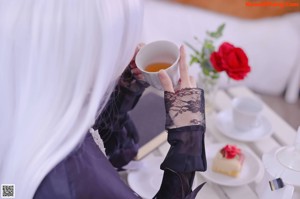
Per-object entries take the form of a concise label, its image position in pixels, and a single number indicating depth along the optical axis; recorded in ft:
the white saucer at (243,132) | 3.34
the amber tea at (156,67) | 2.45
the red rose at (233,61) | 3.11
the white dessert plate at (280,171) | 2.37
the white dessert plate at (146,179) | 2.64
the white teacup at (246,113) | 3.31
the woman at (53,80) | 1.72
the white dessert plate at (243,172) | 2.75
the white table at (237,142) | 2.72
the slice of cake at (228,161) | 2.80
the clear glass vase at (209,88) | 3.67
